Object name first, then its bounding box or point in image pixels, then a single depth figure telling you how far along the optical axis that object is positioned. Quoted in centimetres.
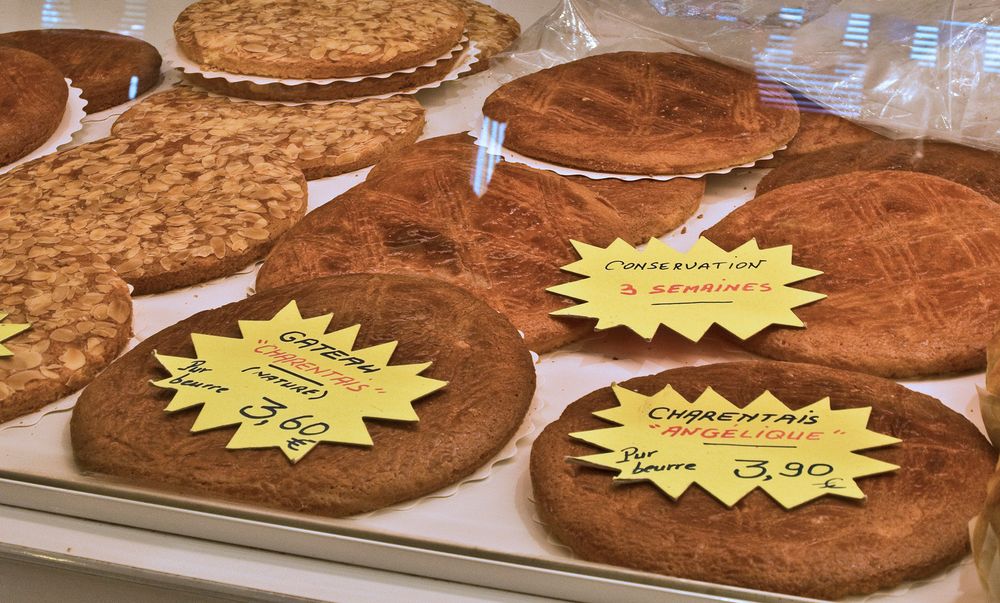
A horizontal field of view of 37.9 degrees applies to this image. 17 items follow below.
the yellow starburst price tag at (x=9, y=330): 67
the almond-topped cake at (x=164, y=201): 77
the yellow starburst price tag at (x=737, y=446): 55
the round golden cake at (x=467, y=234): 73
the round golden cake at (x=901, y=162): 81
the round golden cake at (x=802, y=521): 53
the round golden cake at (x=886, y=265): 66
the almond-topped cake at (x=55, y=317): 65
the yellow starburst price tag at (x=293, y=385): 60
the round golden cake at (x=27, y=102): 91
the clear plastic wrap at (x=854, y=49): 85
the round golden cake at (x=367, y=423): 58
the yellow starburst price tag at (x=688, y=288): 68
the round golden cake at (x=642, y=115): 87
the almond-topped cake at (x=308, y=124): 91
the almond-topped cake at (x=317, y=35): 100
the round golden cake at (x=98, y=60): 101
